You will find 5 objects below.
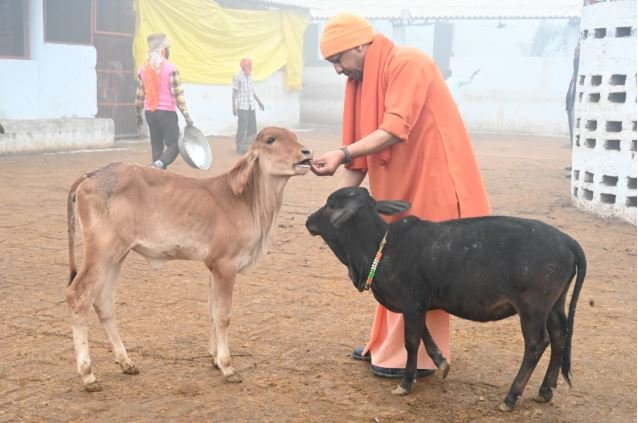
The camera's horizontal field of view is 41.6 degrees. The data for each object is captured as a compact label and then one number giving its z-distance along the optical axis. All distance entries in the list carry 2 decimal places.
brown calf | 4.29
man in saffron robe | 4.30
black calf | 3.96
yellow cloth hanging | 18.89
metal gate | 17.78
